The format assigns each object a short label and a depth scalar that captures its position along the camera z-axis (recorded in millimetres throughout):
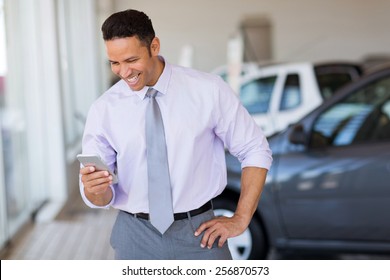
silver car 8457
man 4561
